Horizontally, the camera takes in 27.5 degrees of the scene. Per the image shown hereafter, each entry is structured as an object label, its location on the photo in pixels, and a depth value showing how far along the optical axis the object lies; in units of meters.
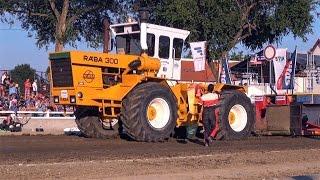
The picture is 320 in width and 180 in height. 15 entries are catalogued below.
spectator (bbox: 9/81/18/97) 30.95
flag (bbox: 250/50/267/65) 42.38
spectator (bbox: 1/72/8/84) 31.86
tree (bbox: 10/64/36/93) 49.69
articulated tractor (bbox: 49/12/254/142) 17.83
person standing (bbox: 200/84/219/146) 18.48
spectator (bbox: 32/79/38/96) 32.56
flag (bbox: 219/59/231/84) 31.53
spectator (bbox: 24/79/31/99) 32.38
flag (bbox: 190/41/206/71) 24.66
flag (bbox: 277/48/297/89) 28.42
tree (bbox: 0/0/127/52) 35.97
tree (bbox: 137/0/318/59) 36.88
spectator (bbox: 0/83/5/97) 31.52
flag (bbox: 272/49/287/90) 29.20
